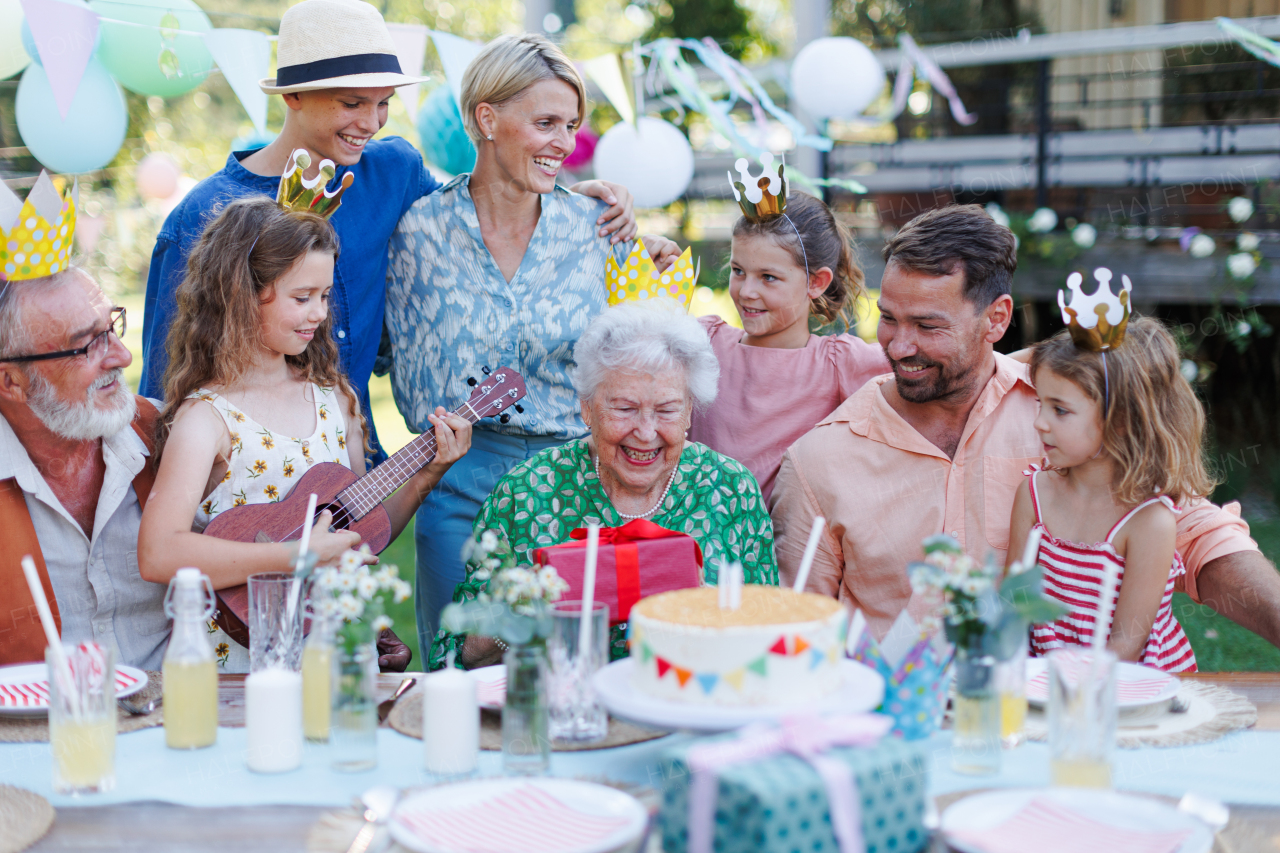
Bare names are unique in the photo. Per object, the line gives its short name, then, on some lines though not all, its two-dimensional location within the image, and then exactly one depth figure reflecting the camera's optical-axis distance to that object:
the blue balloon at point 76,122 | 4.77
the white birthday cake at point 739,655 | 1.62
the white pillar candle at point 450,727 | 1.78
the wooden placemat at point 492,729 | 1.91
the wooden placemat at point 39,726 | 1.99
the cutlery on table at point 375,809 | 1.60
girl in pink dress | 3.29
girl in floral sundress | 2.62
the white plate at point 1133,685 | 2.01
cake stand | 1.59
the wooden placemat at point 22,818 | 1.60
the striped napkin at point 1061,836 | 1.51
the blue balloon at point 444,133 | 5.00
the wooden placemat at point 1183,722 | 1.91
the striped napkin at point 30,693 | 2.06
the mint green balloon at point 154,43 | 4.45
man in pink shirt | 2.91
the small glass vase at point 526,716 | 1.72
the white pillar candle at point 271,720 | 1.81
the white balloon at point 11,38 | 4.38
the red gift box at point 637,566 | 2.24
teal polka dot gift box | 1.40
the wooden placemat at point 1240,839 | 1.56
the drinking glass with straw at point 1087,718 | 1.64
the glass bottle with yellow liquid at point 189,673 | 1.85
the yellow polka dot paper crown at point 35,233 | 2.48
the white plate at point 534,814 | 1.52
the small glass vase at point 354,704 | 1.78
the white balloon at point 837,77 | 6.37
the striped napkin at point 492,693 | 2.02
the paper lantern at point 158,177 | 9.38
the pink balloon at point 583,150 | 7.98
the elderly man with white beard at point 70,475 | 2.53
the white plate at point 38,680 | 2.05
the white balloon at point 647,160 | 5.79
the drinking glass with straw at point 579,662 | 1.82
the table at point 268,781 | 1.62
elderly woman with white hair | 2.61
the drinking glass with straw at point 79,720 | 1.74
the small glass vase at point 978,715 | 1.76
